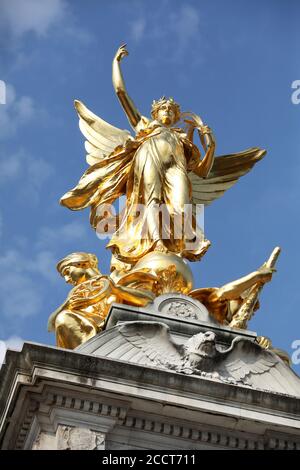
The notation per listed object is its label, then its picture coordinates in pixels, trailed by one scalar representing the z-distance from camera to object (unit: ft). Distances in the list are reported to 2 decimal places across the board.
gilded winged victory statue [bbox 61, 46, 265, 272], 65.46
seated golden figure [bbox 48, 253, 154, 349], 55.11
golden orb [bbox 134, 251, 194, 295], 59.88
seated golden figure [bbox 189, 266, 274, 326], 59.77
